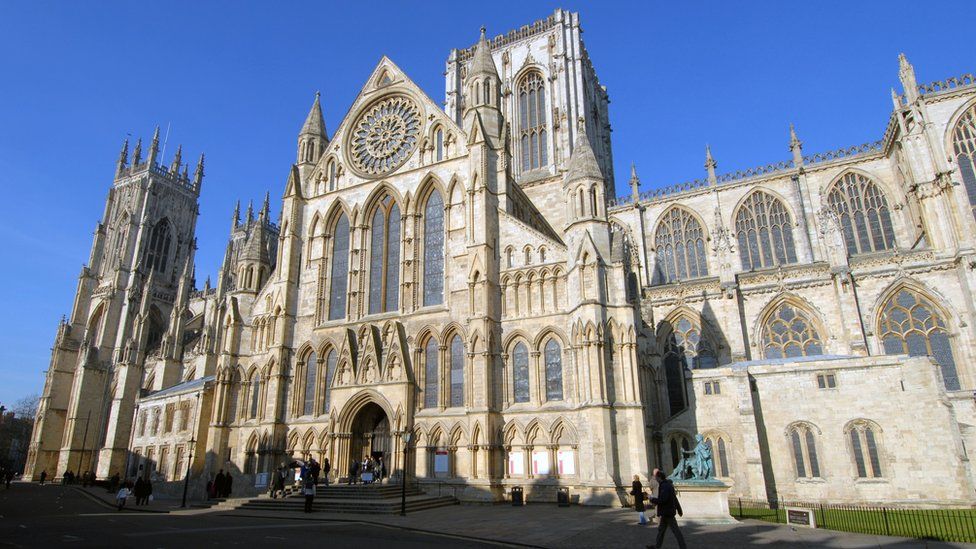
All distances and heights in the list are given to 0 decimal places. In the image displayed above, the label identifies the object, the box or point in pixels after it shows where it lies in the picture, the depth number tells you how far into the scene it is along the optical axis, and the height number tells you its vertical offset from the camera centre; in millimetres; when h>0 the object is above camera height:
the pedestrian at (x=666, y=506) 11453 -1176
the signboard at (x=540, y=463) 23156 -560
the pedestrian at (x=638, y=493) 18172 -1480
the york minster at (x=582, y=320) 23453 +6347
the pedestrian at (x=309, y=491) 21188 -1376
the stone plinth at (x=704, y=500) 17250 -1597
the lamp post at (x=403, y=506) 19562 -1820
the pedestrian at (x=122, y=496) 24203 -1634
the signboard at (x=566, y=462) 22781 -530
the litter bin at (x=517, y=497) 22469 -1824
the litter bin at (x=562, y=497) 21531 -1784
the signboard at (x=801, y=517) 15733 -1983
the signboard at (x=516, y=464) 23484 -592
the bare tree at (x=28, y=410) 104400 +8690
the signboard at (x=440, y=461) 24431 -434
